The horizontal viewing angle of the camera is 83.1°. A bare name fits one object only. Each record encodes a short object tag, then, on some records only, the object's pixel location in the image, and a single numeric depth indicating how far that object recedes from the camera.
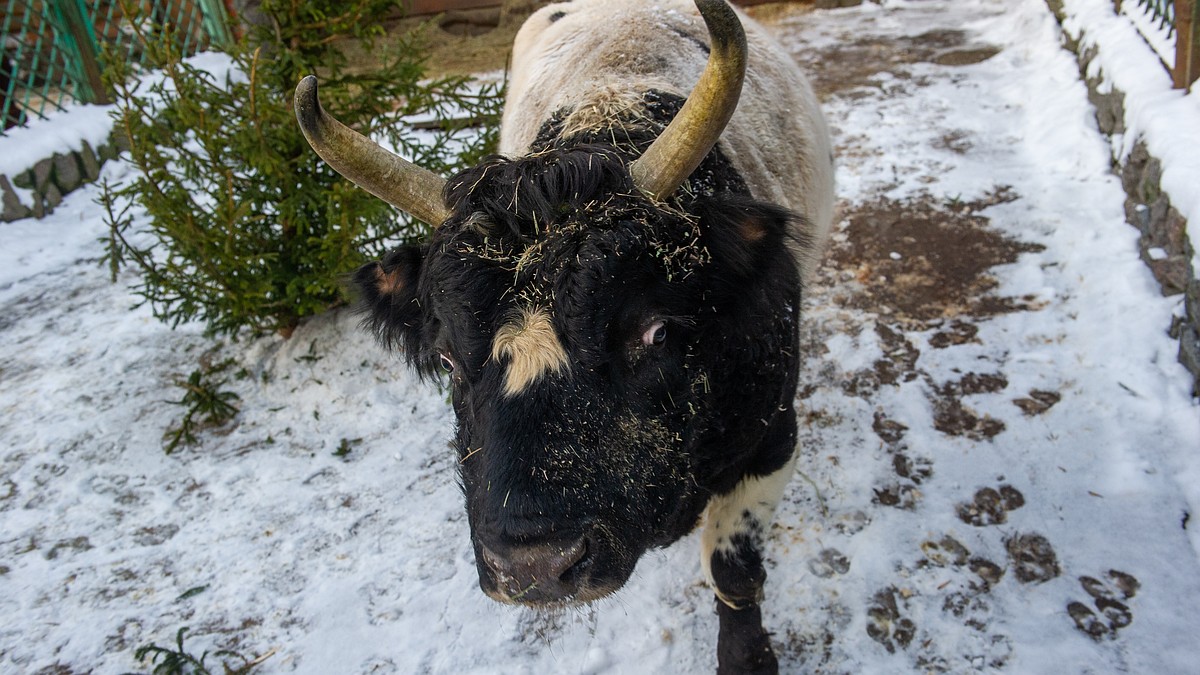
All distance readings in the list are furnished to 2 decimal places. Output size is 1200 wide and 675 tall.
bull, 1.77
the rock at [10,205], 6.09
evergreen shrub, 3.86
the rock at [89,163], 6.82
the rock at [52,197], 6.46
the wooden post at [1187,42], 3.98
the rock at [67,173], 6.58
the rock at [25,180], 6.21
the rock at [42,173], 6.35
